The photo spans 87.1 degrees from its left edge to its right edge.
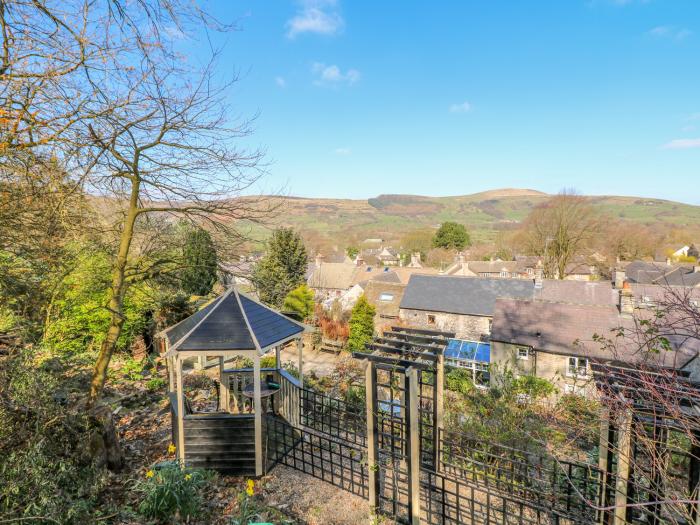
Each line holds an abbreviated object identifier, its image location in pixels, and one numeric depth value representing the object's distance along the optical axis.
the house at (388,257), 69.58
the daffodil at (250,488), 5.05
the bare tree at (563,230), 33.31
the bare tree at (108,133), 4.13
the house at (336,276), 43.00
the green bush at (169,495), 4.85
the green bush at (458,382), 14.68
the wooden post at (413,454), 4.86
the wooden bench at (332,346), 19.12
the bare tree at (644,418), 3.23
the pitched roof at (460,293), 24.77
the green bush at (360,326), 19.02
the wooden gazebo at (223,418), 6.13
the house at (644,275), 35.59
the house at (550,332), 15.80
